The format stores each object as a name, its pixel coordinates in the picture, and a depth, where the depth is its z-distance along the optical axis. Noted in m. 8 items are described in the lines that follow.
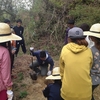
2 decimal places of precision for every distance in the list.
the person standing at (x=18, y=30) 4.91
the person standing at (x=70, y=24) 3.46
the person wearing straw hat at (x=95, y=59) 1.72
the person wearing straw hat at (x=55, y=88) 1.80
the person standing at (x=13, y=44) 3.41
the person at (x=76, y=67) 1.56
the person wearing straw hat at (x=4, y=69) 1.67
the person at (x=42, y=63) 3.27
